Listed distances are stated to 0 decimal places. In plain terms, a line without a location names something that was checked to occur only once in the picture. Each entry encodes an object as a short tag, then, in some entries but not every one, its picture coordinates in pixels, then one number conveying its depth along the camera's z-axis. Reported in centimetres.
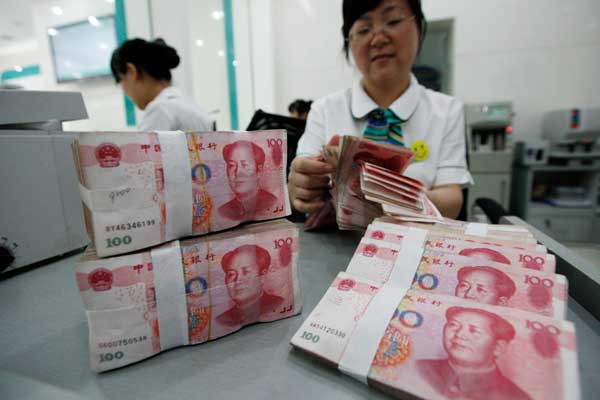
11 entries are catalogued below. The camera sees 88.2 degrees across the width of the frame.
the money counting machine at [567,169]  257
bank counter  32
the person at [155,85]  165
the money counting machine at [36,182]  62
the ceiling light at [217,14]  320
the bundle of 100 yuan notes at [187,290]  34
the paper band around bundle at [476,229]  50
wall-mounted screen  264
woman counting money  90
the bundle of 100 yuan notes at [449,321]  29
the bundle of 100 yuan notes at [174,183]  33
